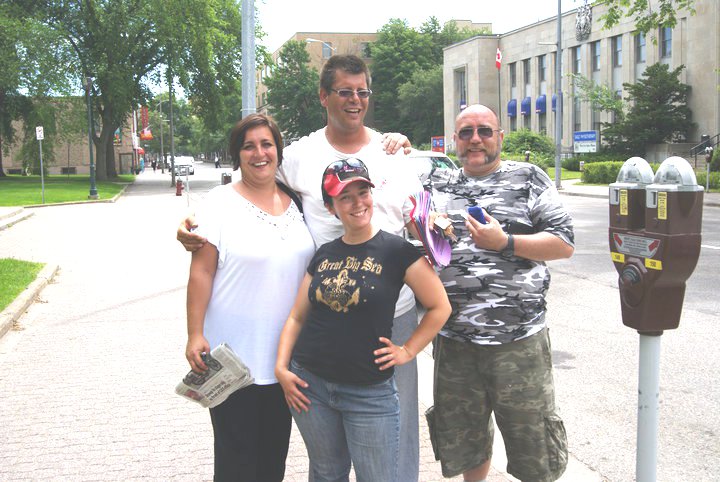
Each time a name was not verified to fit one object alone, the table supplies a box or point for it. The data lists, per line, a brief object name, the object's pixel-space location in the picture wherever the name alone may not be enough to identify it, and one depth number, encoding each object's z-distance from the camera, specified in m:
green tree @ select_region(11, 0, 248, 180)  40.19
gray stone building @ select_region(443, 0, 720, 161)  41.03
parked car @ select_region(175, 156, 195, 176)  42.41
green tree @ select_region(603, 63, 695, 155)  41.03
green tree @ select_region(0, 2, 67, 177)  36.91
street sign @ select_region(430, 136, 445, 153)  47.97
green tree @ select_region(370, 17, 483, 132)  89.25
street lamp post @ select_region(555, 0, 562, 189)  34.19
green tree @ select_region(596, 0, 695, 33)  19.27
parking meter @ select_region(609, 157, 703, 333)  2.58
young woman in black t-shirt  2.68
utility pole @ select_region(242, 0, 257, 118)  8.45
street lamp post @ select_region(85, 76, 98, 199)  31.53
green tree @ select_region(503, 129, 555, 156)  47.78
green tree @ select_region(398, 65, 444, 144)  81.44
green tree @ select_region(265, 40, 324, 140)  90.06
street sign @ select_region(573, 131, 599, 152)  35.72
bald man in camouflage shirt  3.08
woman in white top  2.95
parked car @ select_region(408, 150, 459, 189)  11.96
